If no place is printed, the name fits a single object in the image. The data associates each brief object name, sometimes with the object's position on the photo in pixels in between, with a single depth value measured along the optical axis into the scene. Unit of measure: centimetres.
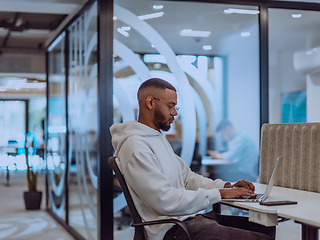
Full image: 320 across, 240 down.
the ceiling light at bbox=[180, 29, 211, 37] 376
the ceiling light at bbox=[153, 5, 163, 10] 370
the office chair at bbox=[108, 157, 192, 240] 183
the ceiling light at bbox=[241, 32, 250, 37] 393
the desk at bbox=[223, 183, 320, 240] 155
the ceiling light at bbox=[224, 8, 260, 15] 389
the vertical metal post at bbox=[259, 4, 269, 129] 392
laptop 186
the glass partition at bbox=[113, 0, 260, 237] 361
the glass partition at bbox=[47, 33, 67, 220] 523
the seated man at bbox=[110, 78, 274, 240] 182
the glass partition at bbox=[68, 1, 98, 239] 386
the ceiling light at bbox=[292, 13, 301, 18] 409
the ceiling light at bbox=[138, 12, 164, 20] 366
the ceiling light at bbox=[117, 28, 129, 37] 360
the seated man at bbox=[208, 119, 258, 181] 378
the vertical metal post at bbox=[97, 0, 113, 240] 351
